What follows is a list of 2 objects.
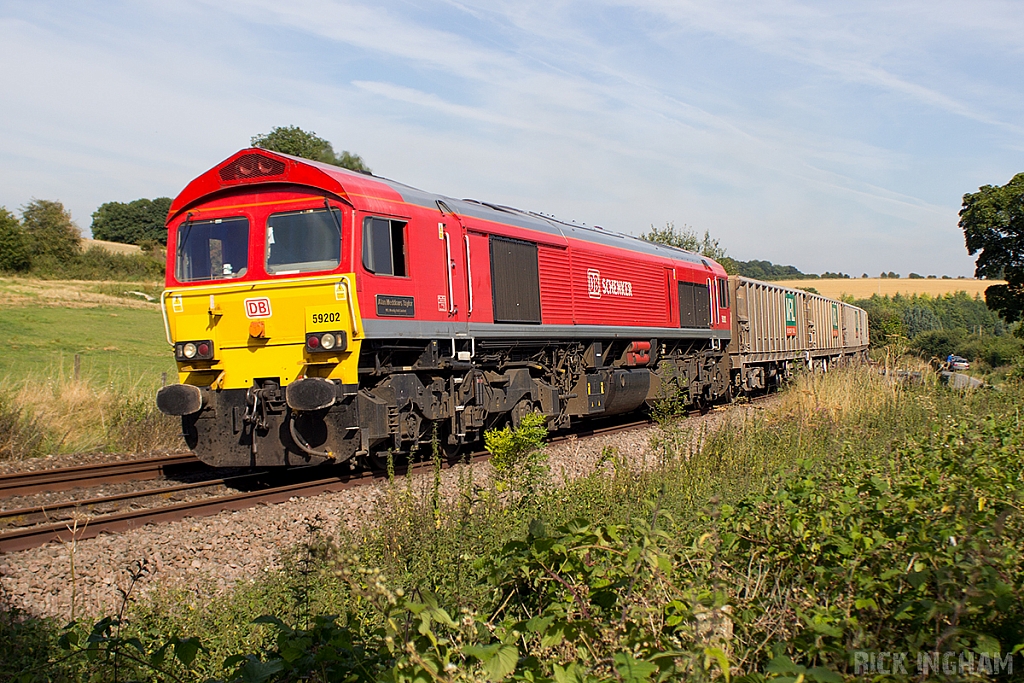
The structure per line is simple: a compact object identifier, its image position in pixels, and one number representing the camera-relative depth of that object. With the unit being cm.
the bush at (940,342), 5650
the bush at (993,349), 4503
